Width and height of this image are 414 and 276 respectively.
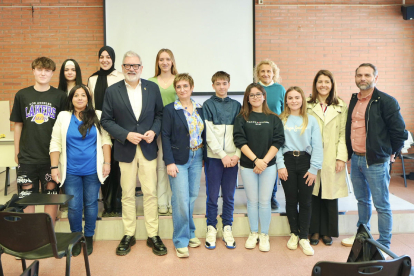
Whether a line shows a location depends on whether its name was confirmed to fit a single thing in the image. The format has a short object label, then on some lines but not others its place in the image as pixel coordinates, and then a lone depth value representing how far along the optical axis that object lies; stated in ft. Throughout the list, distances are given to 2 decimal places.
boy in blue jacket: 8.63
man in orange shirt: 8.25
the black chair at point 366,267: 3.94
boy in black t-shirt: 8.59
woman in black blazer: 8.41
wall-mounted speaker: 16.69
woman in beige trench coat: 8.98
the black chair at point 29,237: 5.46
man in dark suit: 8.45
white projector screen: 16.15
